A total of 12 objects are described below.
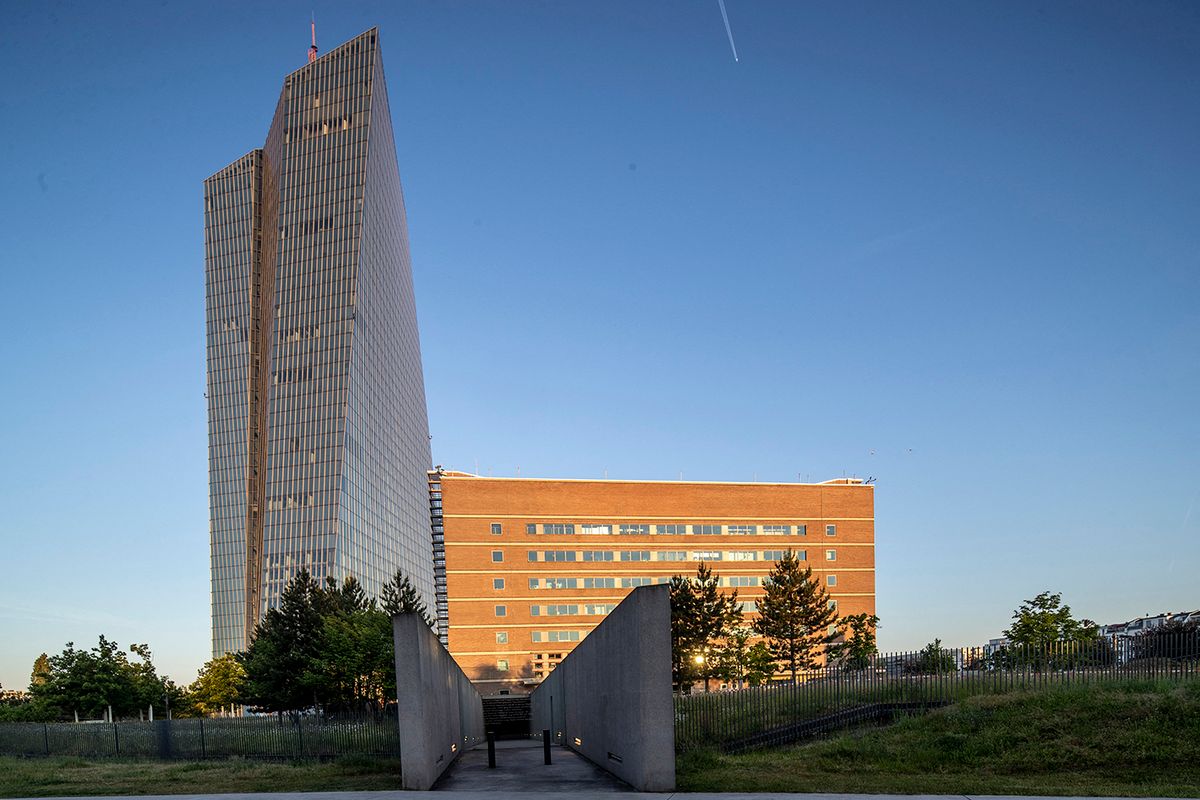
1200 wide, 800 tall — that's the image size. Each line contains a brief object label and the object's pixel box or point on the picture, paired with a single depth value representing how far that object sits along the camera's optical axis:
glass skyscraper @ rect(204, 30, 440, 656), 121.69
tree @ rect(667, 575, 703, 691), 72.56
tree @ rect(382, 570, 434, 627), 70.94
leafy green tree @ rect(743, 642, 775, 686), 75.12
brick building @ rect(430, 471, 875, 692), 99.31
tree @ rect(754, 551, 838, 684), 79.19
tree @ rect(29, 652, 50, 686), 102.35
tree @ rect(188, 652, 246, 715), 82.69
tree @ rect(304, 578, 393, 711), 55.44
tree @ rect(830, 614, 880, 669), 79.69
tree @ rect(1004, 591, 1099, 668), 56.97
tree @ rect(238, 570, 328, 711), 63.75
